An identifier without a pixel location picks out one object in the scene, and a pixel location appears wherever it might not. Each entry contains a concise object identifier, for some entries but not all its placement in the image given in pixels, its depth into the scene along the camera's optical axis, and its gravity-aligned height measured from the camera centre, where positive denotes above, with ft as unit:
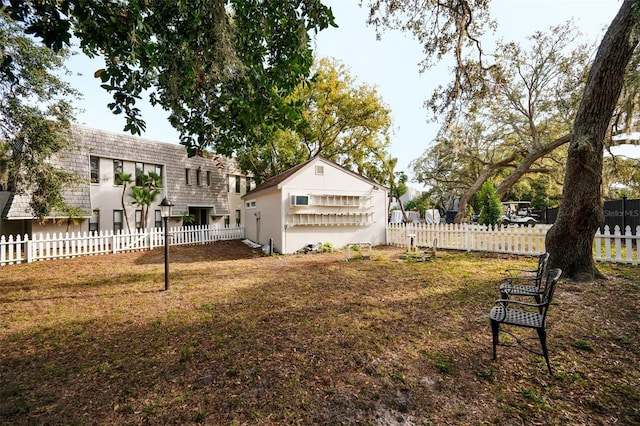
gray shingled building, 45.11 +6.40
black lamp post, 20.07 -0.72
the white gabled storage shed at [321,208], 37.60 +1.15
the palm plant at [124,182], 49.21 +7.20
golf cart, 66.54 -0.56
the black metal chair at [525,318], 9.02 -3.80
